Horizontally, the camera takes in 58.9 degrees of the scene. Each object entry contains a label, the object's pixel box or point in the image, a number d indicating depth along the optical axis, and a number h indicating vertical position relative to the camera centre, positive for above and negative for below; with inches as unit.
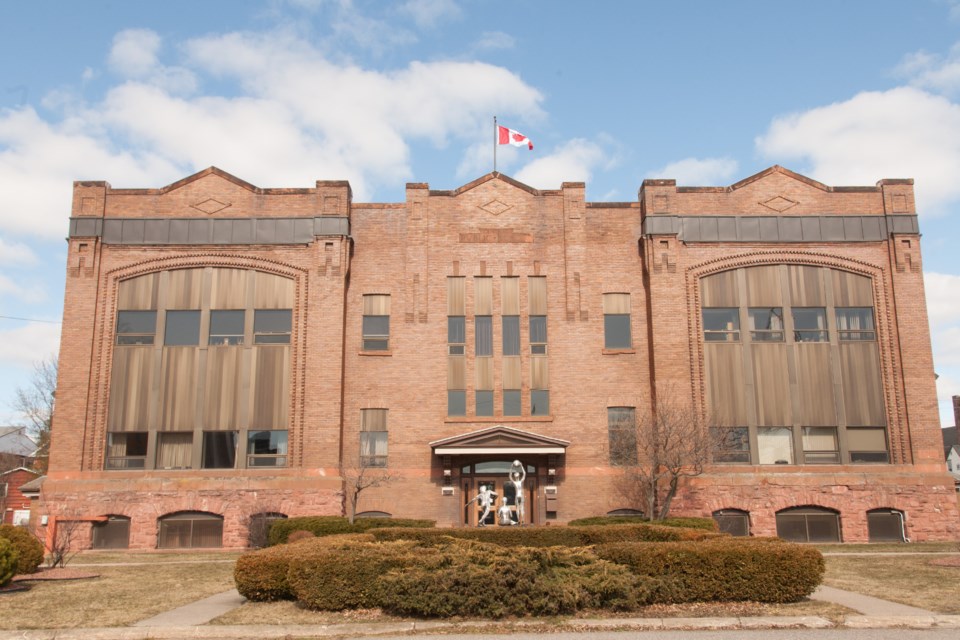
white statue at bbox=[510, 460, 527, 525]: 1000.9 -10.6
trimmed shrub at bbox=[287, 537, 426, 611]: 559.2 -68.5
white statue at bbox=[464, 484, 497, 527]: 1069.1 -33.6
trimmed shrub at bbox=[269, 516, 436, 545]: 1087.6 -68.7
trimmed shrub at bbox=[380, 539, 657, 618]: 536.7 -72.8
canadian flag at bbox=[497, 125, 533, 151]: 1417.3 +549.9
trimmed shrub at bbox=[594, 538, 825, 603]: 569.6 -66.9
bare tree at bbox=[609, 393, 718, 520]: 1218.6 +29.9
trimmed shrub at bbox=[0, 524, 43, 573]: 742.5 -63.9
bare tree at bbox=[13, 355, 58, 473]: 2361.2 +135.6
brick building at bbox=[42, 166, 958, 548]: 1266.0 +182.9
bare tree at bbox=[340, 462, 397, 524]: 1275.8 -10.4
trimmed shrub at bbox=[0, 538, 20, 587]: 652.7 -66.9
